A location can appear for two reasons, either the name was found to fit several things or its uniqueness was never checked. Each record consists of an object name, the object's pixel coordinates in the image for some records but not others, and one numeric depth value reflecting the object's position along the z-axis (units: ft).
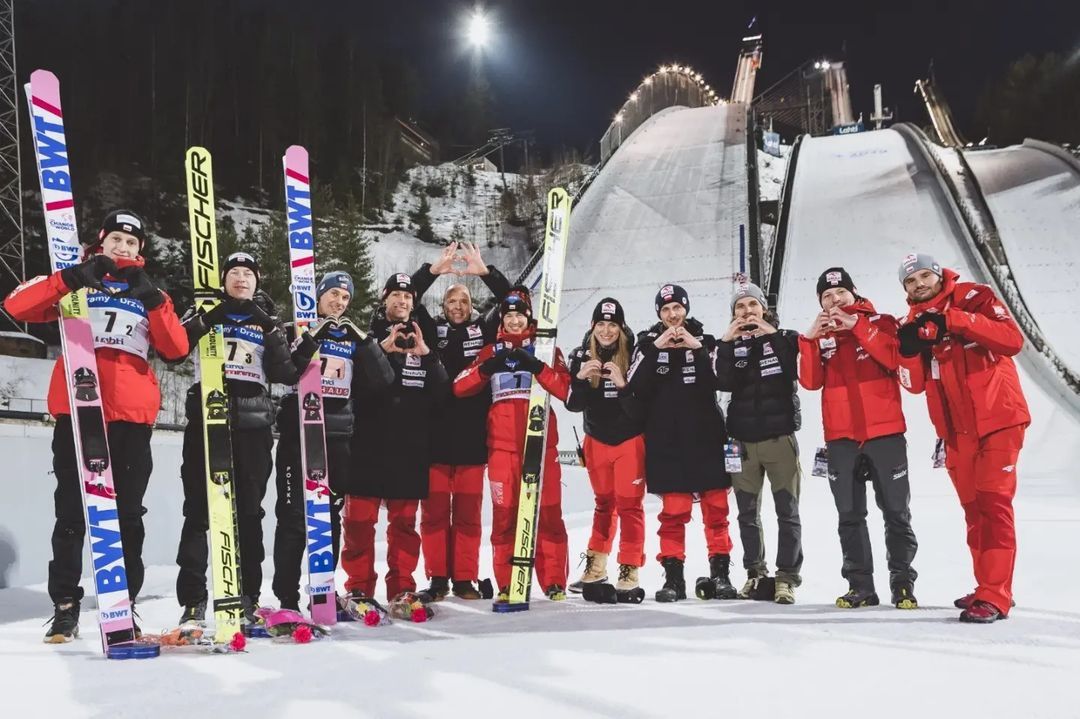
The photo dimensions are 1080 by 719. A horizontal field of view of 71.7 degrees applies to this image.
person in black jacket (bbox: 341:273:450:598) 14.12
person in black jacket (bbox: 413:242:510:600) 15.25
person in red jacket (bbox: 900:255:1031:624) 11.65
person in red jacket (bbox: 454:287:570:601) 14.85
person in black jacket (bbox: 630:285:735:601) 14.62
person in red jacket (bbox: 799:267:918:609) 12.94
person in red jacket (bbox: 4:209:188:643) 10.62
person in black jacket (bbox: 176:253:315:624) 11.82
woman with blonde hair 14.85
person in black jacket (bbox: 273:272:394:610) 12.32
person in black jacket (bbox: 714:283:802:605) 14.65
